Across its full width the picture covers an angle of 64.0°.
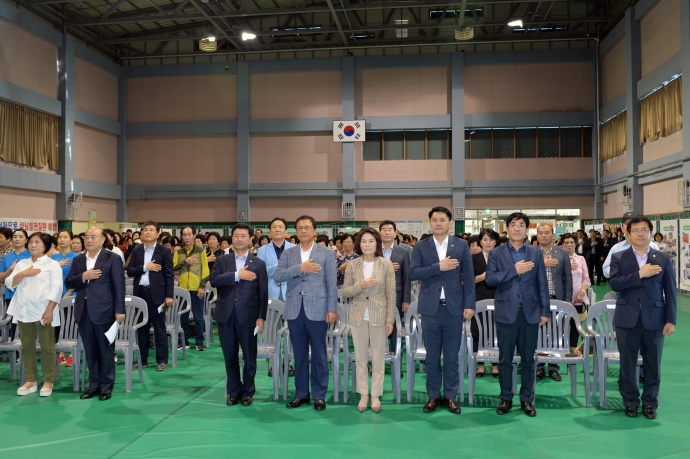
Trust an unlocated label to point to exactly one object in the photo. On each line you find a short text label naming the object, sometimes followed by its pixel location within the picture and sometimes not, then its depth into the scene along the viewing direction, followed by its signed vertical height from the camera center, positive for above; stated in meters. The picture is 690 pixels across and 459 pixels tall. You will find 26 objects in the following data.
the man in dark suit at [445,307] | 4.64 -0.56
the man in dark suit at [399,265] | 6.10 -0.27
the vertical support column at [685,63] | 12.88 +4.13
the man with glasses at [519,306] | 4.53 -0.55
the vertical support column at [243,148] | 20.19 +3.43
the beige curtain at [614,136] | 17.14 +3.35
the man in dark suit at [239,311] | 4.89 -0.62
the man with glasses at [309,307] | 4.78 -0.57
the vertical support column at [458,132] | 19.50 +3.82
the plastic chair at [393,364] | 4.94 -1.11
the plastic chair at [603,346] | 4.78 -0.96
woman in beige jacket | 4.68 -0.62
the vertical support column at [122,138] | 20.83 +3.96
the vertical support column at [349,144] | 19.80 +3.47
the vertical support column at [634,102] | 16.14 +4.03
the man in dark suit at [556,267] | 5.49 -0.28
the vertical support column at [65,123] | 17.41 +3.80
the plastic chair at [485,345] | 4.86 -0.99
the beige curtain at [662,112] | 13.66 +3.35
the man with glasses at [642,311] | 4.43 -0.58
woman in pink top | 6.05 -0.49
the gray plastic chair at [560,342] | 4.81 -0.96
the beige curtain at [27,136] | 15.15 +3.12
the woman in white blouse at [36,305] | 5.21 -0.58
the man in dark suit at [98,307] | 5.11 -0.59
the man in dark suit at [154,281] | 6.34 -0.45
